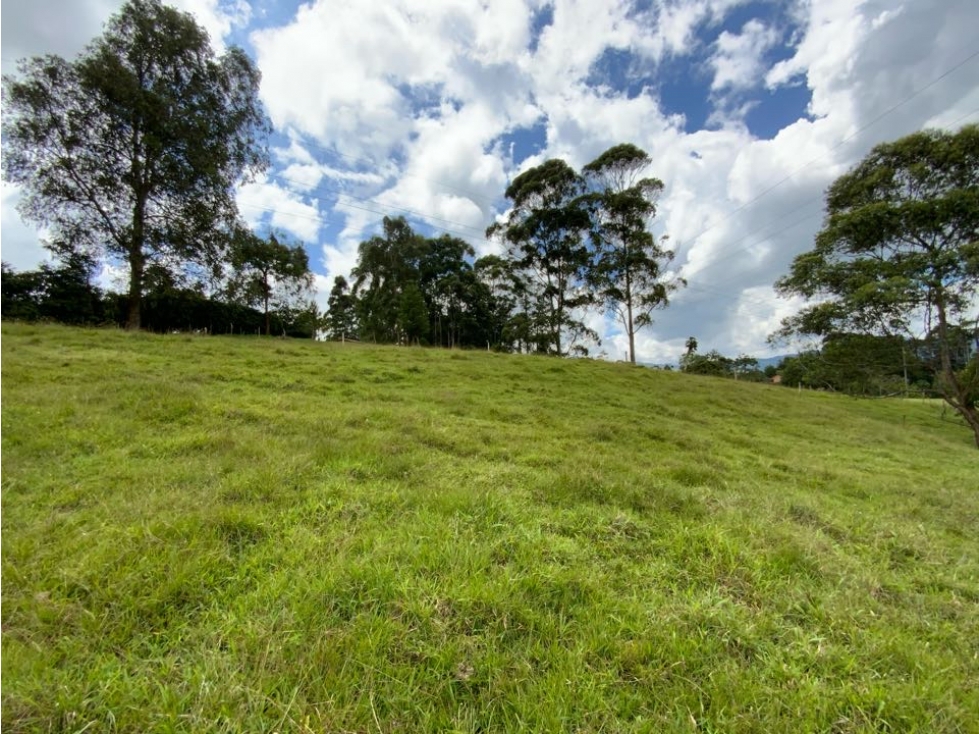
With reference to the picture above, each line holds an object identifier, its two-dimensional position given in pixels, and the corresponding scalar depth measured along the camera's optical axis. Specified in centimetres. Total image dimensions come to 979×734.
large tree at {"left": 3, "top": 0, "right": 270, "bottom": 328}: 1548
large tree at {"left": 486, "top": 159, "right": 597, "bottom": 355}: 2970
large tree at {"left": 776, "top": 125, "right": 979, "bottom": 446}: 1404
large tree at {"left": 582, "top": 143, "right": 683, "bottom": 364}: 2828
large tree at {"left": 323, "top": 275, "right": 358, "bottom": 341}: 5268
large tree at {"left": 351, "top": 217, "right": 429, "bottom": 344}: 3712
